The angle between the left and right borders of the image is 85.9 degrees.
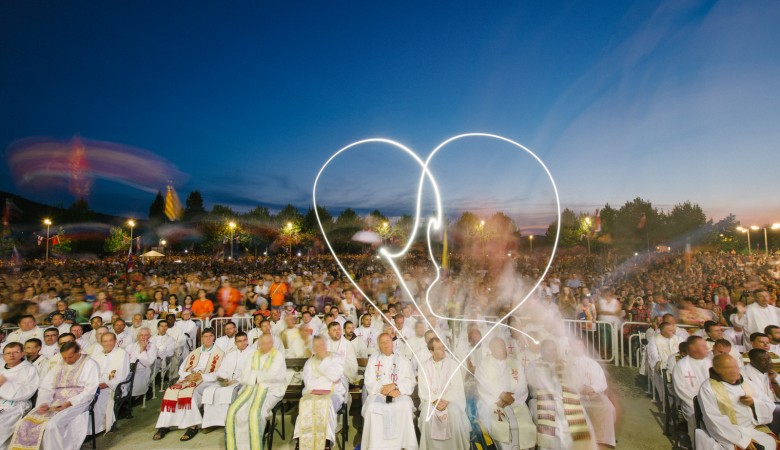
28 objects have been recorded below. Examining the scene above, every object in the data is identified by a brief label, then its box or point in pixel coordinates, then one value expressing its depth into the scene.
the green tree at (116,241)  74.94
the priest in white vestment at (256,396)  5.71
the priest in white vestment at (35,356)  6.37
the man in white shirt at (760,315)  7.92
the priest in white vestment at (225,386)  6.45
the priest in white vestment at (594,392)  5.72
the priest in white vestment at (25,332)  7.93
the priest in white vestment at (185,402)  6.39
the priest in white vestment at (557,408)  5.33
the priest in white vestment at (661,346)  7.37
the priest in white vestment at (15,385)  5.78
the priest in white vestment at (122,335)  8.13
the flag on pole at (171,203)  44.01
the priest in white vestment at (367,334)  9.09
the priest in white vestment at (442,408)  5.65
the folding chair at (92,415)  5.87
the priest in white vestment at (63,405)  5.46
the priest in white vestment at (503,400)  5.64
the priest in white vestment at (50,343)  7.23
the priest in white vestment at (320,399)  5.62
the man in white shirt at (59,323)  8.47
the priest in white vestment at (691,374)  5.74
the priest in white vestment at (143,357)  7.56
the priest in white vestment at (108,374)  6.47
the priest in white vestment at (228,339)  7.73
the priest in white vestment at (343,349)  7.57
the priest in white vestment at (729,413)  4.72
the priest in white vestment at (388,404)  5.65
